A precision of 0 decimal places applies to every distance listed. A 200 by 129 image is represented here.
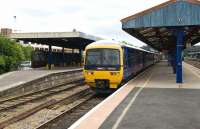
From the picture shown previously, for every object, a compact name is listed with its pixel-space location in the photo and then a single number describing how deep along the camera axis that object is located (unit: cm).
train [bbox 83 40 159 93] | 1087
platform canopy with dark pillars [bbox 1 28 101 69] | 2102
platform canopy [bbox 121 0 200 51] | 1276
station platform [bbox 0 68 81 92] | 1235
